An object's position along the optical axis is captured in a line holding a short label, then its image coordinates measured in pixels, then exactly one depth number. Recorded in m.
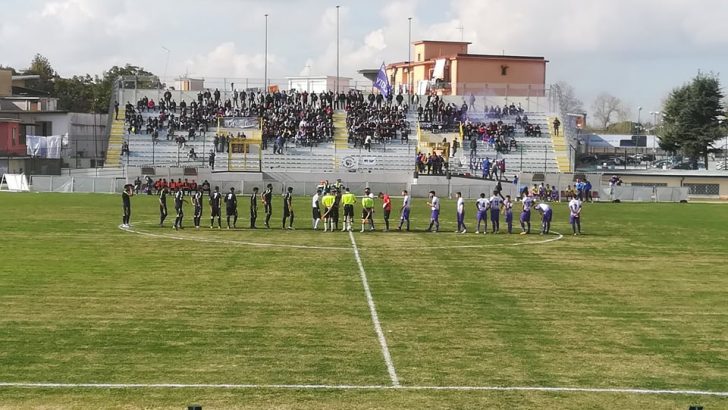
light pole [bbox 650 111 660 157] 117.04
